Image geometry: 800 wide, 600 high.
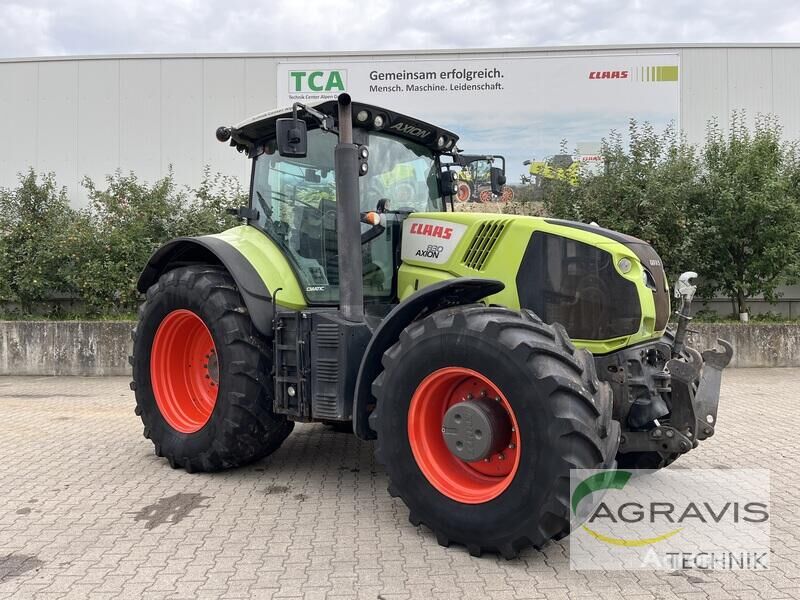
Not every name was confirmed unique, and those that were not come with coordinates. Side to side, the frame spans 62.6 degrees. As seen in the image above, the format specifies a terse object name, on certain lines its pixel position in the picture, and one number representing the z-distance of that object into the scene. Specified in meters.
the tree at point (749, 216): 10.95
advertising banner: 12.95
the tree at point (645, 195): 10.96
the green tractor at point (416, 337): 3.29
